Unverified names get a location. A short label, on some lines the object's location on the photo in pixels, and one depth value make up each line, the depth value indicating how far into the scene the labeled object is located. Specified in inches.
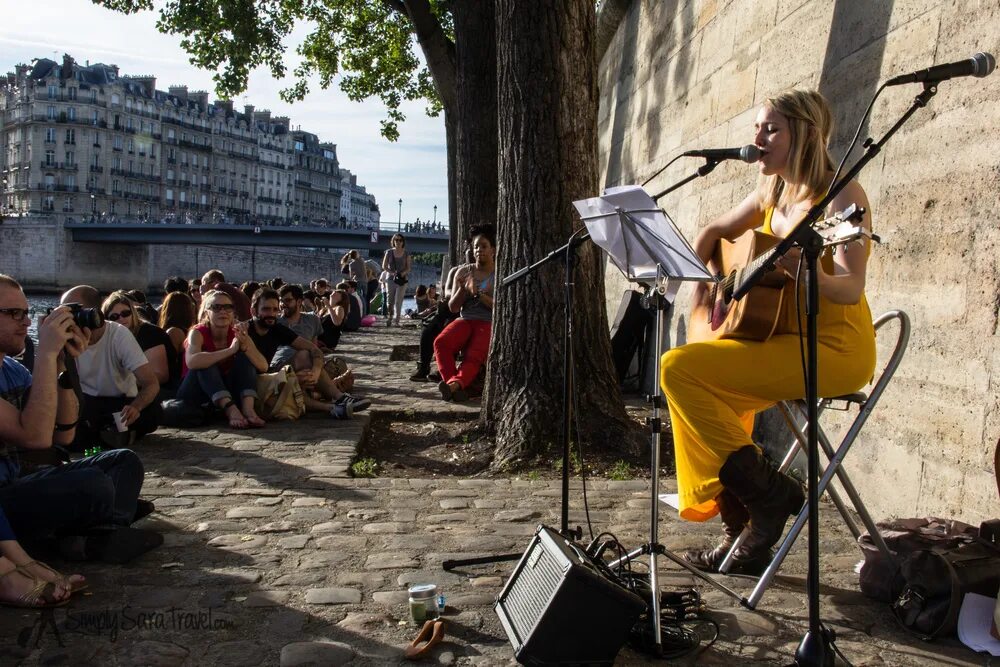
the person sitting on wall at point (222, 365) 292.2
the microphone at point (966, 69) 105.3
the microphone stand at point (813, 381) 107.5
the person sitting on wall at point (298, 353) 319.6
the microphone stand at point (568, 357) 142.0
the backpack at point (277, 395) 302.2
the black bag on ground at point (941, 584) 128.0
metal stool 135.5
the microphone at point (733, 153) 125.5
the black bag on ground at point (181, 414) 287.4
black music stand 123.1
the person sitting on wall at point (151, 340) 278.8
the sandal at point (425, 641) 118.8
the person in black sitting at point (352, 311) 712.4
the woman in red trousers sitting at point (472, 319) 357.1
